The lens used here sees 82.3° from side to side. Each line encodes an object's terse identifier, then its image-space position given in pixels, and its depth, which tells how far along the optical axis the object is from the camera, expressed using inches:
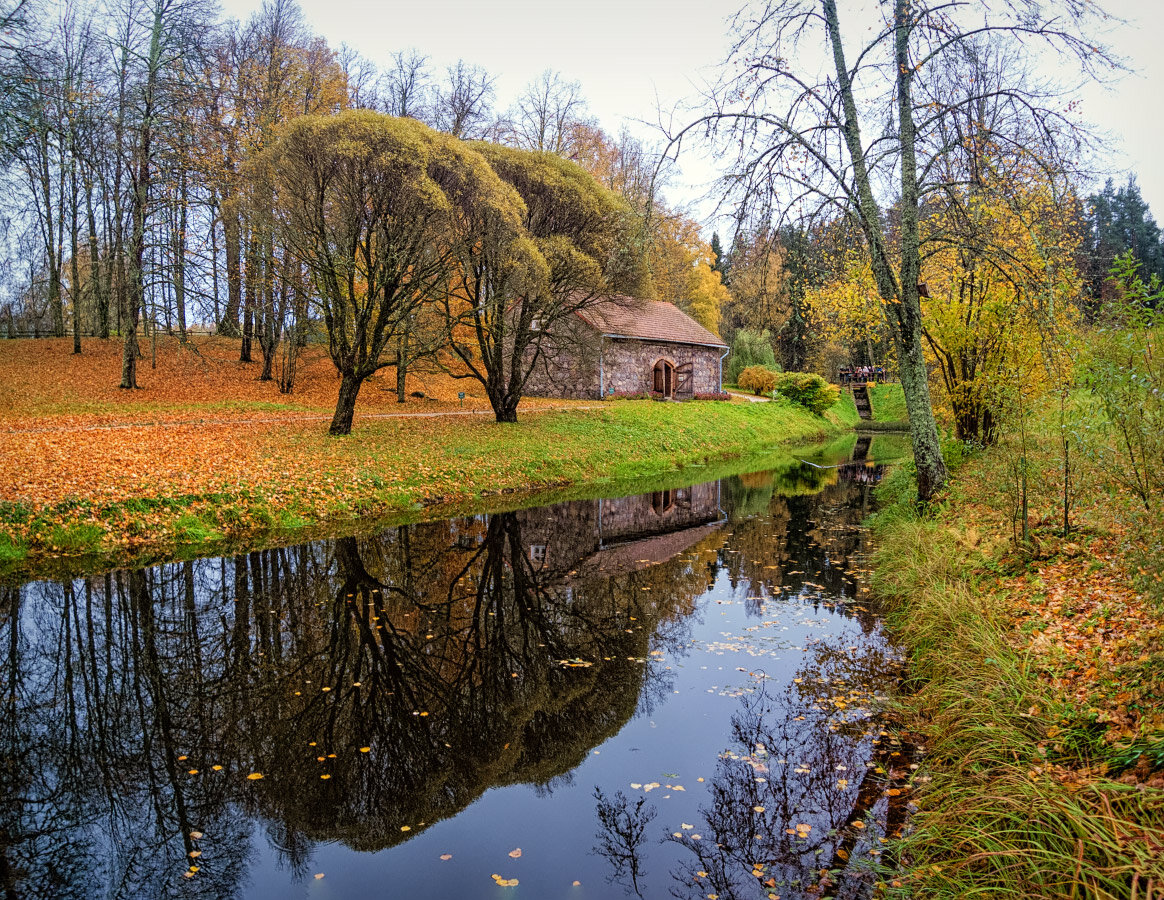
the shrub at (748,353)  1571.1
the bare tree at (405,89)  1042.7
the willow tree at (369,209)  516.1
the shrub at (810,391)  1371.8
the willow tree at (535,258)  640.4
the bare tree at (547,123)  1224.8
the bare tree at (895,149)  332.2
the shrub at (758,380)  1472.7
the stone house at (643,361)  1094.4
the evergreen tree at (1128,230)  1657.2
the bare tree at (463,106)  1080.8
